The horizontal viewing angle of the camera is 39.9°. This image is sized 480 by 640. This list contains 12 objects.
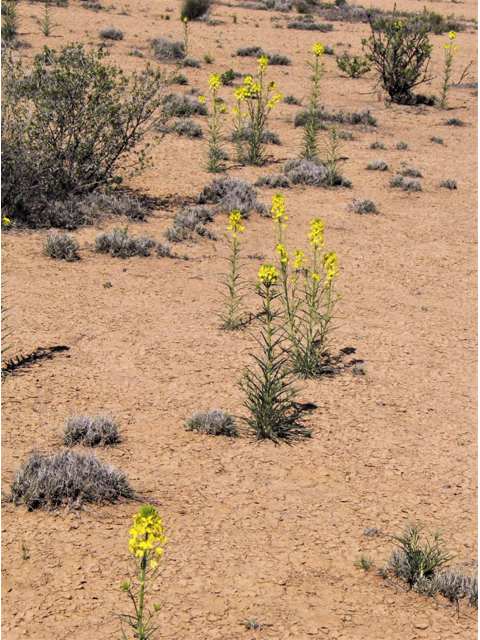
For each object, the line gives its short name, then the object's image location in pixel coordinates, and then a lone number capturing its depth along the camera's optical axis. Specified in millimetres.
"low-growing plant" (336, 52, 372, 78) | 16828
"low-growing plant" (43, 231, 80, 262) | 6898
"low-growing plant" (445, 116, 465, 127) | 13688
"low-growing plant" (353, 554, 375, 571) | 3373
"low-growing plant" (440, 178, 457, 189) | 10141
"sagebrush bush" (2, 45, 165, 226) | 7680
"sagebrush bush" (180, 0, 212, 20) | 21797
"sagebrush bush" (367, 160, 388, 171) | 10727
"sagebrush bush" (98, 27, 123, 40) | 17000
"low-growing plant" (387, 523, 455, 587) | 3283
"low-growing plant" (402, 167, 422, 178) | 10445
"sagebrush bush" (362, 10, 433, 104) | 14852
